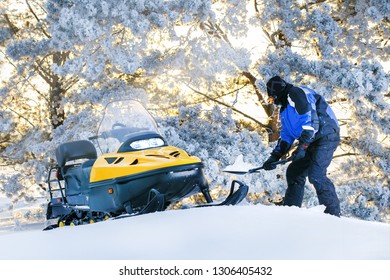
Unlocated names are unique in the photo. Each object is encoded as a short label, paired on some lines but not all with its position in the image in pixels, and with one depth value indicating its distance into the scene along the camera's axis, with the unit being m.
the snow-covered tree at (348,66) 22.29
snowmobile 10.81
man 11.34
